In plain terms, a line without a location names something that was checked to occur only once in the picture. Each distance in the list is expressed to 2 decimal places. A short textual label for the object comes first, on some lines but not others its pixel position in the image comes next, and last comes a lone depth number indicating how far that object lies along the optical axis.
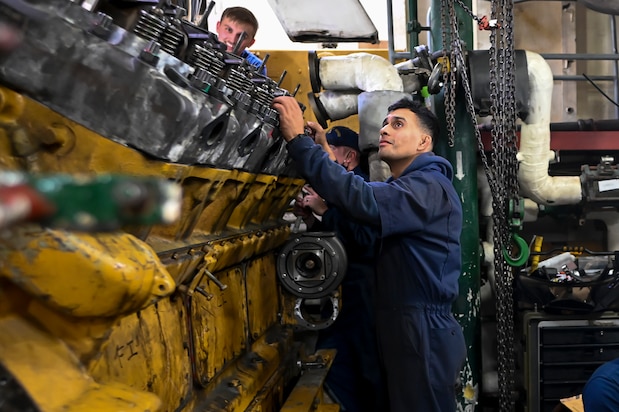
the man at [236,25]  3.27
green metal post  3.28
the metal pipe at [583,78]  4.11
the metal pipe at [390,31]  3.71
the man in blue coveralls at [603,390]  2.13
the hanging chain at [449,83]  3.03
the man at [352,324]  2.96
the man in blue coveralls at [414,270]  2.21
